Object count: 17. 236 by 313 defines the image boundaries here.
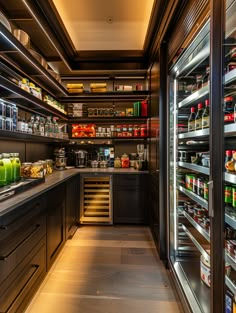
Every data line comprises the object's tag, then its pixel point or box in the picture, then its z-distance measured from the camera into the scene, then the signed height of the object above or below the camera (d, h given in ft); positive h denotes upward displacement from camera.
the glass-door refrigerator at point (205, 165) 3.04 -0.26
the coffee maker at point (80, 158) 11.34 -0.25
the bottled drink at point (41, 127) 7.80 +1.15
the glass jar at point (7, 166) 5.37 -0.34
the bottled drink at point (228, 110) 3.08 +0.72
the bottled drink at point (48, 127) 8.31 +1.21
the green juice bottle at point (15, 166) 5.80 -0.40
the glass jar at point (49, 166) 8.95 -0.61
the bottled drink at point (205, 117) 4.26 +0.84
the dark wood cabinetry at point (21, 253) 3.78 -2.34
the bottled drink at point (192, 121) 5.16 +0.92
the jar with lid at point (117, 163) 11.35 -0.56
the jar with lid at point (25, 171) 6.91 -0.62
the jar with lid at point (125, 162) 11.26 -0.50
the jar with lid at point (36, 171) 6.94 -0.63
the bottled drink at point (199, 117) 4.71 +0.94
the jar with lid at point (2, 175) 5.20 -0.58
